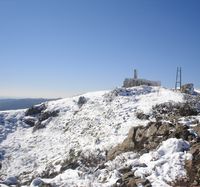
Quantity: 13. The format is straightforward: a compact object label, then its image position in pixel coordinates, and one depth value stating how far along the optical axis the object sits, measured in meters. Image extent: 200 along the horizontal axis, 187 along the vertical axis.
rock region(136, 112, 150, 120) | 20.75
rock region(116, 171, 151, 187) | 8.62
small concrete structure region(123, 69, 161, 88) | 34.06
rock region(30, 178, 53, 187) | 10.31
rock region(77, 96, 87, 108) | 29.32
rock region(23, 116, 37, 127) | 29.91
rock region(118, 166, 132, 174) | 10.10
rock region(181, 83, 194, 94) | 28.04
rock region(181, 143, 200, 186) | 8.16
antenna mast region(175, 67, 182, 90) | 31.88
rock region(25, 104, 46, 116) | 31.96
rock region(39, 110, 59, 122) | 29.49
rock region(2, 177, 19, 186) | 13.35
